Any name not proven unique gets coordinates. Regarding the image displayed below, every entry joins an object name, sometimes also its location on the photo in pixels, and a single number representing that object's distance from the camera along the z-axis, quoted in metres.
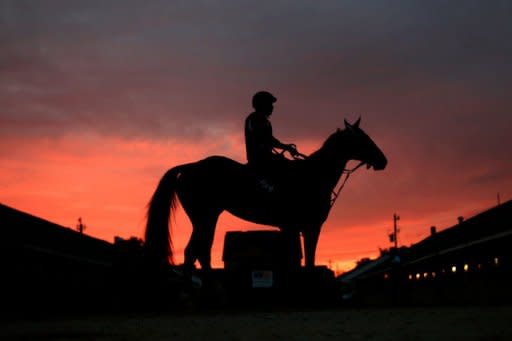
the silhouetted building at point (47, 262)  14.68
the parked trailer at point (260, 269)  17.41
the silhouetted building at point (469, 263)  18.61
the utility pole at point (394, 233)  88.54
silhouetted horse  9.74
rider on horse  9.96
